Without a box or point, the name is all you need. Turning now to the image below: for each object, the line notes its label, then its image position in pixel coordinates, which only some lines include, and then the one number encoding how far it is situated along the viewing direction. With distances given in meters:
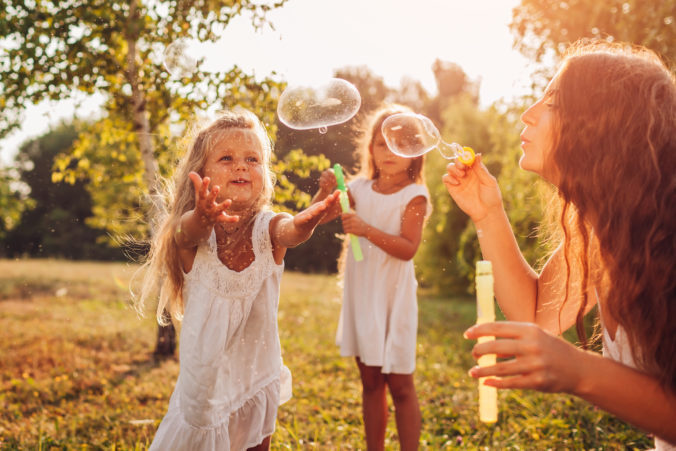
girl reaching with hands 2.05
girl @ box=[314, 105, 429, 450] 2.81
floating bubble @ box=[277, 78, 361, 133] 2.60
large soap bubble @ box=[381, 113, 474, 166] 2.51
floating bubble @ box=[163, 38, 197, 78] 2.98
